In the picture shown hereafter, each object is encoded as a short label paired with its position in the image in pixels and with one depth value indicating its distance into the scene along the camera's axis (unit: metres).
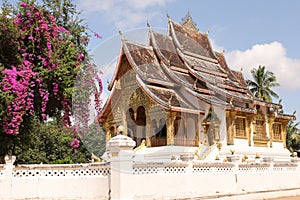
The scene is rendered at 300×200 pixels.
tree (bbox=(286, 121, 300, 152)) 33.48
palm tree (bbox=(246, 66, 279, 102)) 36.44
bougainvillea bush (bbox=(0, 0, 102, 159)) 8.74
